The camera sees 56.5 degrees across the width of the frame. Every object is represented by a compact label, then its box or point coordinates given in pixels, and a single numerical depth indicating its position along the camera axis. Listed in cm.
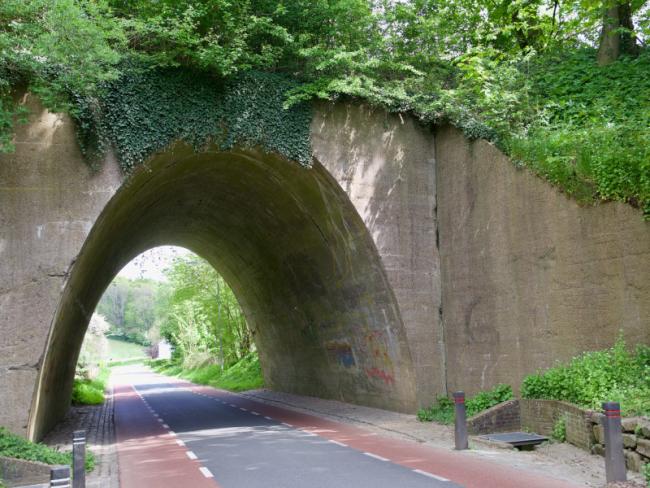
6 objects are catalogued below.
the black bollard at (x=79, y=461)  708
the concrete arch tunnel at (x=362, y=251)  1141
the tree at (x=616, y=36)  1644
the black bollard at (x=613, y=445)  699
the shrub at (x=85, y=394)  2436
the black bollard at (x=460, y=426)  1010
